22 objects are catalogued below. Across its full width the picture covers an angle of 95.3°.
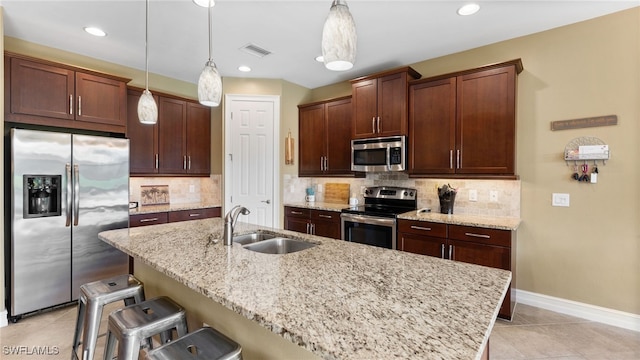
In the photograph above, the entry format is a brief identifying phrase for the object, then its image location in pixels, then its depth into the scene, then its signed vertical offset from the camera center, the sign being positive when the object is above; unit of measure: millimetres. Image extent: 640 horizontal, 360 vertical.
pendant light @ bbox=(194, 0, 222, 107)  1812 +587
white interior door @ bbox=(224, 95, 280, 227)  4129 +360
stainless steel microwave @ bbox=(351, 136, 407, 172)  3373 +303
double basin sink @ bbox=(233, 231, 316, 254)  1980 -449
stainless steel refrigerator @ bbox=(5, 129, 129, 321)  2588 -323
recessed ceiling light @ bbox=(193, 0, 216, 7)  2309 +1415
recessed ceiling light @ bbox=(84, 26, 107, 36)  2814 +1458
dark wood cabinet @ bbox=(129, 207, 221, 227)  3428 -473
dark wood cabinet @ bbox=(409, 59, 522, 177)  2791 +587
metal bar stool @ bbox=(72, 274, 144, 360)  1667 -717
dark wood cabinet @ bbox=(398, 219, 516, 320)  2572 -616
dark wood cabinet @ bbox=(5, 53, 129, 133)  2709 +848
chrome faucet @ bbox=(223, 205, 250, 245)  1812 -288
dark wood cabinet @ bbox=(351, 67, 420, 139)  3363 +920
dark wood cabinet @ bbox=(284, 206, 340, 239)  3758 -578
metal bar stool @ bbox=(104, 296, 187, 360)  1330 -692
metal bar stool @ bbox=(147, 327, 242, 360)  1123 -681
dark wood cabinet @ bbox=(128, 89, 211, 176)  3688 +540
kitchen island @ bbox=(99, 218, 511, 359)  767 -417
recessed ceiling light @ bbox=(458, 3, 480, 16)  2441 +1450
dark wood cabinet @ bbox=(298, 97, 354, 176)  4055 +603
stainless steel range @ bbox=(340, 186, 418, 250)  3198 -409
